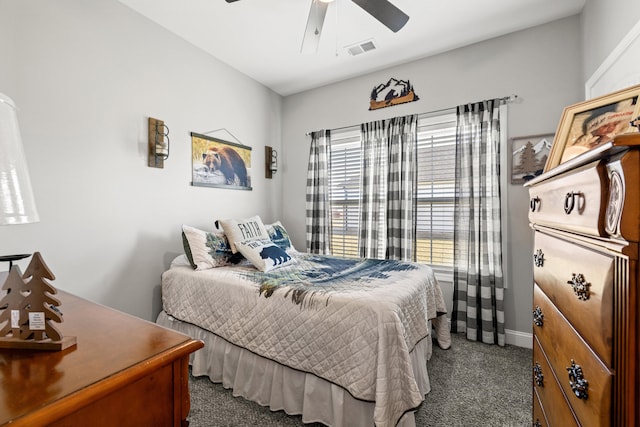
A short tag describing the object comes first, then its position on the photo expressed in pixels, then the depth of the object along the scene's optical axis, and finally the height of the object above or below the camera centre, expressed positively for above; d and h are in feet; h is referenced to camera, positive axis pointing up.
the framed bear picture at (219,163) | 9.61 +1.81
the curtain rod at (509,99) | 8.72 +3.54
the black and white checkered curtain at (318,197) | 12.05 +0.66
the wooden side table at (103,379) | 1.79 -1.18
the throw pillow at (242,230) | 8.63 -0.57
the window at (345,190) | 11.73 +0.96
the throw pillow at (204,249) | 7.92 -1.06
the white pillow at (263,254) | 7.90 -1.19
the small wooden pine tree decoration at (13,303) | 2.44 -0.79
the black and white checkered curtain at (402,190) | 10.10 +0.82
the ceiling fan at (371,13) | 6.16 +4.48
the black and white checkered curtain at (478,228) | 8.73 -0.47
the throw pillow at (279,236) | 9.69 -0.83
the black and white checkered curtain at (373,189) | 10.76 +0.92
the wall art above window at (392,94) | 10.35 +4.46
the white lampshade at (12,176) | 2.07 +0.27
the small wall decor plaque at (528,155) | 8.33 +1.74
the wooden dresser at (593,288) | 1.76 -0.60
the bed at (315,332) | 4.77 -2.44
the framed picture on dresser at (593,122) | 3.53 +1.25
